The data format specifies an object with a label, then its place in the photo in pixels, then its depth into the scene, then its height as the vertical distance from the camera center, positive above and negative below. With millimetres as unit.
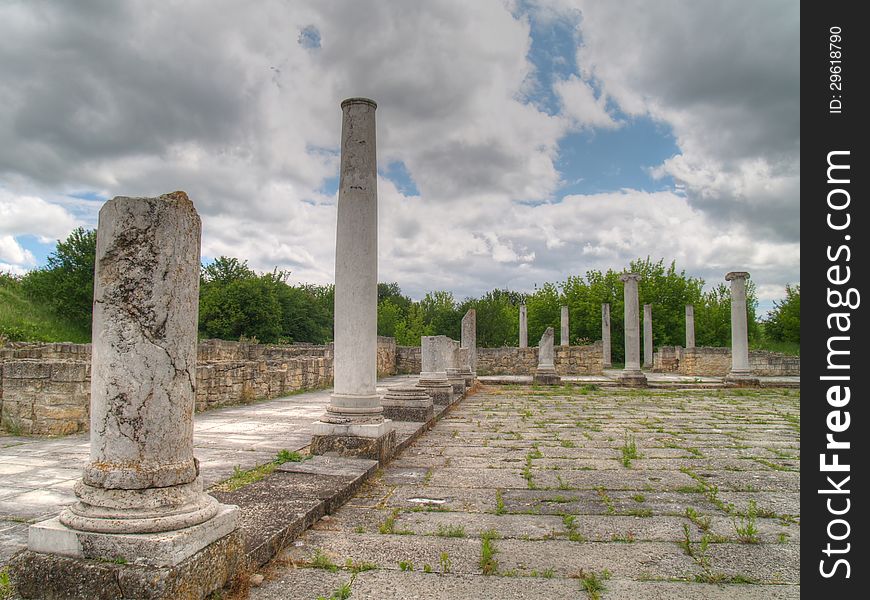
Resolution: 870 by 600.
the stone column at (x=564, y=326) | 34469 -217
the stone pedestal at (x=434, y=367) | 12672 -970
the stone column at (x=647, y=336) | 34875 -779
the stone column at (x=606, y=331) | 36375 -522
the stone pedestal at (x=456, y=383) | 14670 -1549
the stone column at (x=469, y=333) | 22625 -424
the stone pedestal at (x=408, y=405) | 9102 -1277
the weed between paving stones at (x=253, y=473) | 5039 -1374
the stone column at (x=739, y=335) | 19609 -415
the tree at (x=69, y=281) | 30516 +1987
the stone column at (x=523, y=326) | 34672 -259
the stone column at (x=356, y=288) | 6410 +352
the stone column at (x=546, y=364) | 20375 -1468
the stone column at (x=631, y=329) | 20547 -234
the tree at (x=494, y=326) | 45469 -310
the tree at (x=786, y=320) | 43594 +235
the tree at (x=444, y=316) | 50844 +494
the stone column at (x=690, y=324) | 33594 -67
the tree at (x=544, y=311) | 44750 +824
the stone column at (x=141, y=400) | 2732 -381
